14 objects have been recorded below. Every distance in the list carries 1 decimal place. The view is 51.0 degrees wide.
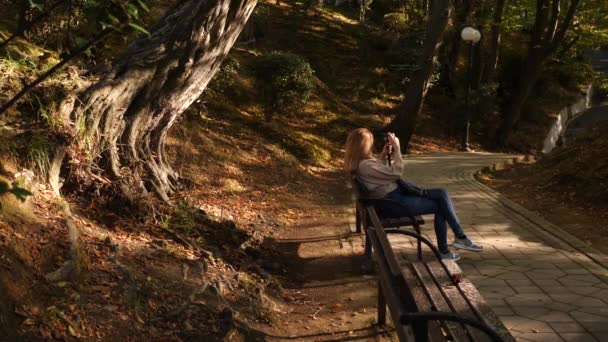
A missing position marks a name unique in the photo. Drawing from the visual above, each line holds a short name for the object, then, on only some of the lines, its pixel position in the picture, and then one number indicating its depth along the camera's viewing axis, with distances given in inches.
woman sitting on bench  261.1
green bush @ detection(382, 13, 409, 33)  1019.9
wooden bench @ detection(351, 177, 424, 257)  253.8
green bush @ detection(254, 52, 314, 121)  580.4
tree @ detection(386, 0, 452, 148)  713.0
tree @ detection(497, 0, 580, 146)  834.2
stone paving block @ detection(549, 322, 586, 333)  187.3
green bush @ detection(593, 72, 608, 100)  1047.0
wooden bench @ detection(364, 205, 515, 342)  126.0
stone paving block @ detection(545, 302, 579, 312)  205.8
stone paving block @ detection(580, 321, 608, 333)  185.8
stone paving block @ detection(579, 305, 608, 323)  200.5
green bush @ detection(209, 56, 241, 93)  565.6
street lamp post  753.0
